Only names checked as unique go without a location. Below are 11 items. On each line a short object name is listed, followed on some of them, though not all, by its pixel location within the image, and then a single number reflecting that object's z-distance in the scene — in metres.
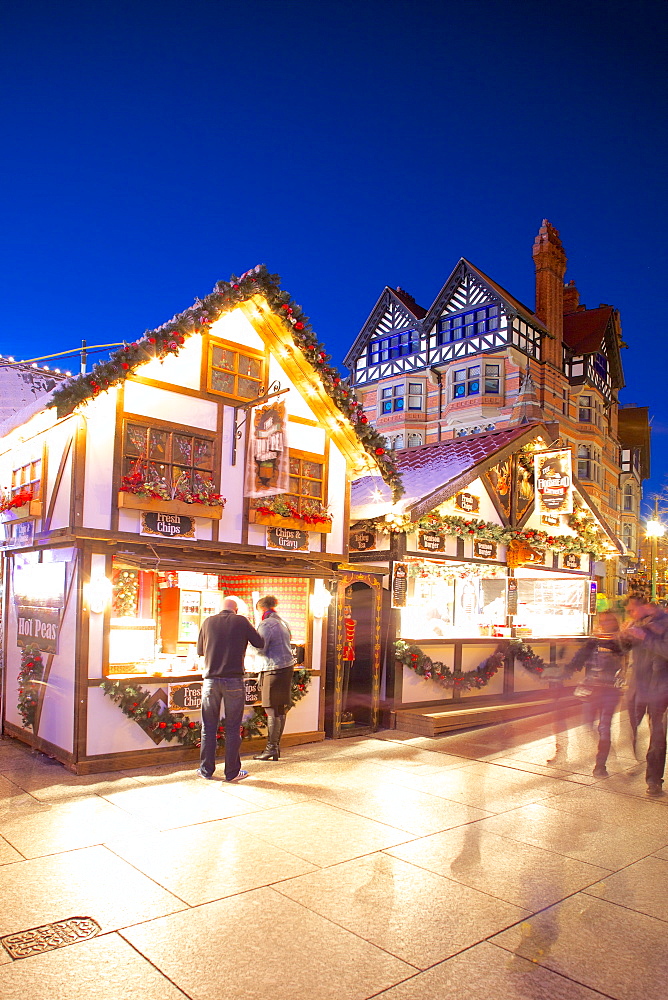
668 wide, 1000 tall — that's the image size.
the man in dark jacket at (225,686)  8.37
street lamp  23.28
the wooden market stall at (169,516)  8.78
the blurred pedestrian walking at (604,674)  8.93
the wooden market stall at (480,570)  12.62
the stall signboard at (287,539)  10.57
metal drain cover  4.32
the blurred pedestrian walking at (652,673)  8.39
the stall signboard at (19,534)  10.16
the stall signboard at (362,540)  13.09
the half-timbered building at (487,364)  37.69
